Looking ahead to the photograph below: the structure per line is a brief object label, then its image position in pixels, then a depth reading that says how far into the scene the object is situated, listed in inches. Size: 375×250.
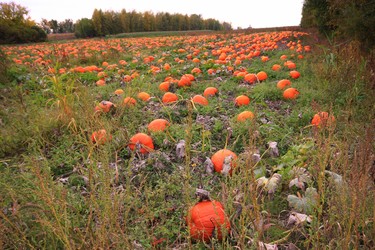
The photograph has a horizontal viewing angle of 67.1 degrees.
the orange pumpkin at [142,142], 123.0
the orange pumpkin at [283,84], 202.7
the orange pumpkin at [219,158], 109.5
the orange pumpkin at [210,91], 198.2
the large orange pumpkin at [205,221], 80.2
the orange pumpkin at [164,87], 213.5
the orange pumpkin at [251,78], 234.4
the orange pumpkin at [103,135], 111.5
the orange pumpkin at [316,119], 80.6
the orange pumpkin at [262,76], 240.7
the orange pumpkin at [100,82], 250.8
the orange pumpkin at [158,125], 139.1
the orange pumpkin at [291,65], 272.1
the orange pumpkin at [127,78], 240.4
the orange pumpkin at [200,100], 174.1
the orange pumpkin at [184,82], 222.8
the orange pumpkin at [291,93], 187.0
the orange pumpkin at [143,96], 186.5
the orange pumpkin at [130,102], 161.3
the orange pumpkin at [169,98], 181.5
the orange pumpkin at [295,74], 237.8
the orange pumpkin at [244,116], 145.6
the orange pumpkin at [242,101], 177.8
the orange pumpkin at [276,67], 273.0
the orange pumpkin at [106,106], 153.0
